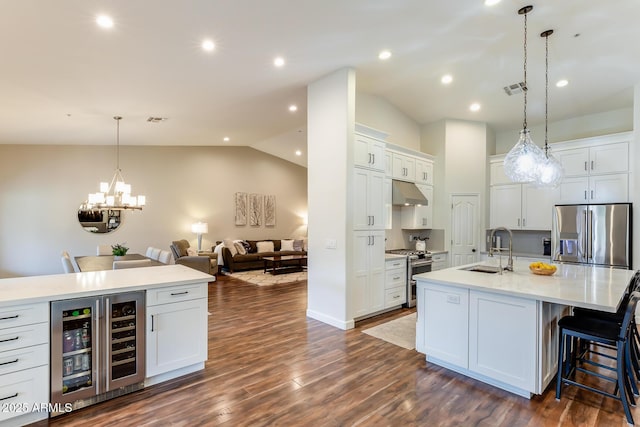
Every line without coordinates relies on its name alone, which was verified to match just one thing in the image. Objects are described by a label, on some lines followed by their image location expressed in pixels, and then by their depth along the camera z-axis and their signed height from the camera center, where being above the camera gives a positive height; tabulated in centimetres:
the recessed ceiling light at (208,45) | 330 +182
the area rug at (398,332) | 376 -150
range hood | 534 +39
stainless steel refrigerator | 483 -27
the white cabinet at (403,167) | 547 +90
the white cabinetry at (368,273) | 445 -83
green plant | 597 -68
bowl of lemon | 324 -53
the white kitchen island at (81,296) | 212 -85
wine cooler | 228 -102
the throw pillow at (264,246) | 982 -95
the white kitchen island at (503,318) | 252 -90
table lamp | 881 -37
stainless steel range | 531 -84
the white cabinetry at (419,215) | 604 +3
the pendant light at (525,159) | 365 +68
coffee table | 864 -134
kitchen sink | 351 -59
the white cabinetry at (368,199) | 450 +25
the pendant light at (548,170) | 375 +57
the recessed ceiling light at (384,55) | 400 +209
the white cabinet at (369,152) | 454 +96
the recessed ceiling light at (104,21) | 277 +174
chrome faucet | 344 -48
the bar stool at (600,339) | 236 -97
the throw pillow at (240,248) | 921 -94
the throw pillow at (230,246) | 918 -89
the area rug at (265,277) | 748 -156
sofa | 895 -110
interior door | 629 -22
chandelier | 551 +28
